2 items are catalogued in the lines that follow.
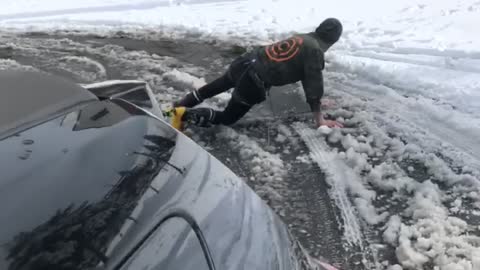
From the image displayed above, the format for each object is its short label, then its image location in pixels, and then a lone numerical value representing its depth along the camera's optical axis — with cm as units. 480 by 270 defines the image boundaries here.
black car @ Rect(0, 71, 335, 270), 161
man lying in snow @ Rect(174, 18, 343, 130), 495
